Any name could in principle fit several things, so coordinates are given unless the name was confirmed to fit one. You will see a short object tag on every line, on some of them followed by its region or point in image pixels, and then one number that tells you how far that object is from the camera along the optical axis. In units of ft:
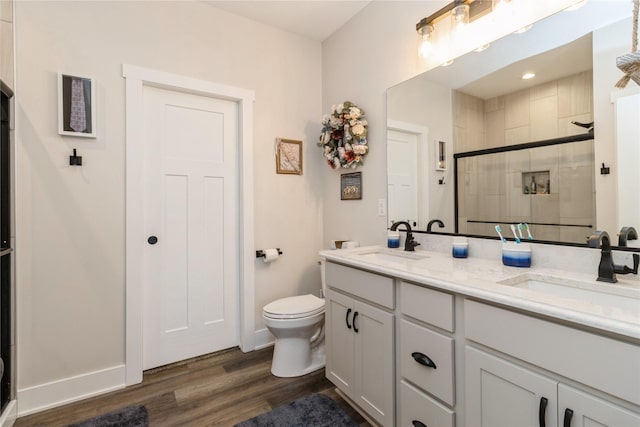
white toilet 6.68
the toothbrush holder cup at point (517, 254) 4.55
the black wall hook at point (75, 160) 6.05
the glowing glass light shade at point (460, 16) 5.49
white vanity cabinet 2.50
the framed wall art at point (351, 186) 8.10
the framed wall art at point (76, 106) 5.98
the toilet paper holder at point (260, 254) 8.33
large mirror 3.99
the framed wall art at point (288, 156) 8.69
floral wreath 7.61
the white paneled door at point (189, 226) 7.22
